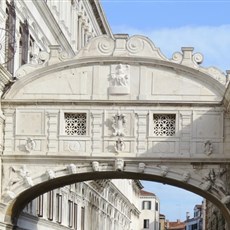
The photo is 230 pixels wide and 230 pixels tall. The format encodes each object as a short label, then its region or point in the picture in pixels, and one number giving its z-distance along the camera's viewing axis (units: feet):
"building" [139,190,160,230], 422.82
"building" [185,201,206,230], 434.71
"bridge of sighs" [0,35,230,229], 85.81
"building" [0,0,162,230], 106.73
